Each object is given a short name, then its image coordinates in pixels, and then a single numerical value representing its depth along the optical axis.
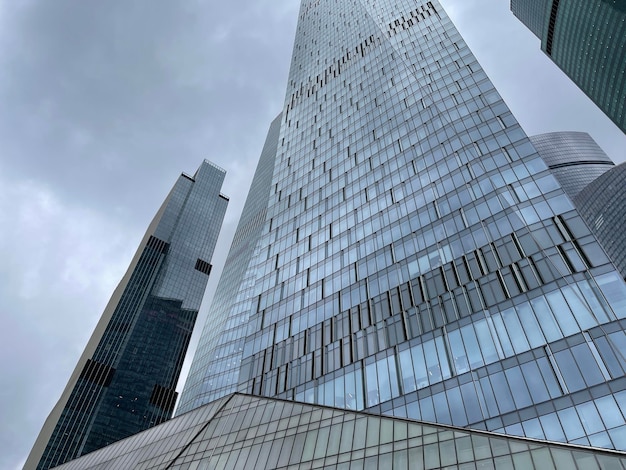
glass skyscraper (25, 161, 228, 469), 142.38
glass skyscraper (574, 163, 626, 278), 160.50
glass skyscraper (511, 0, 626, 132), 135.12
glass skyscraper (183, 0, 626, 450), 35.03
